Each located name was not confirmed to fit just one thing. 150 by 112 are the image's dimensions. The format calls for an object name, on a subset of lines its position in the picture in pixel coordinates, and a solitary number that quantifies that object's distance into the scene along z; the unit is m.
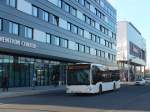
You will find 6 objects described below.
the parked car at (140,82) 31.83
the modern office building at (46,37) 20.31
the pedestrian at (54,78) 28.26
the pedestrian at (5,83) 17.67
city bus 14.93
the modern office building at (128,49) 54.44
